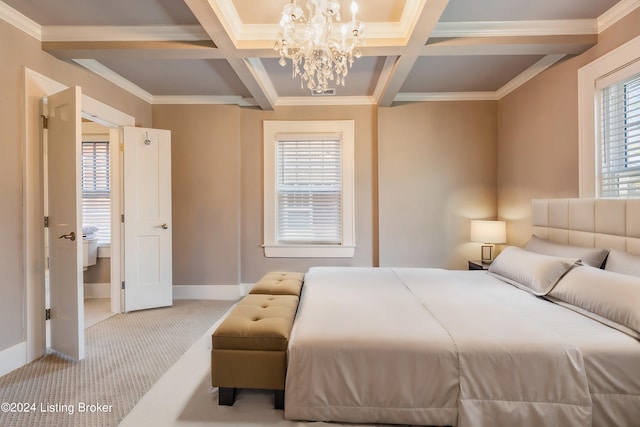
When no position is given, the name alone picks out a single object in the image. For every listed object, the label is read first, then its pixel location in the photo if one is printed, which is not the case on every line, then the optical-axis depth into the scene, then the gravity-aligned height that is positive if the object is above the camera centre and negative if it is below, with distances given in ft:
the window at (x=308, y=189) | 13.61 +0.92
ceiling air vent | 12.66 +4.95
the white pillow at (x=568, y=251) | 7.19 -1.13
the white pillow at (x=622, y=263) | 6.26 -1.19
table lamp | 11.68 -0.93
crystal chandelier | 6.40 +3.77
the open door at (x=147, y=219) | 11.74 -0.34
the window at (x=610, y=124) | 7.30 +2.17
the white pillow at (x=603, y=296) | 5.18 -1.70
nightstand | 11.28 -2.17
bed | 4.71 -2.43
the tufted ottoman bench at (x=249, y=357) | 5.53 -2.69
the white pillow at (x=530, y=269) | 7.14 -1.57
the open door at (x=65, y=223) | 7.80 -0.32
